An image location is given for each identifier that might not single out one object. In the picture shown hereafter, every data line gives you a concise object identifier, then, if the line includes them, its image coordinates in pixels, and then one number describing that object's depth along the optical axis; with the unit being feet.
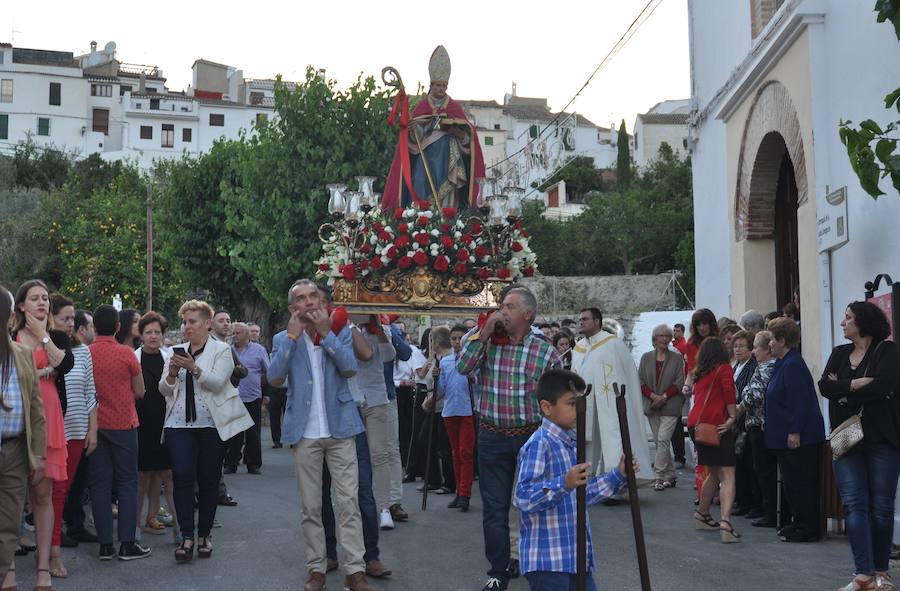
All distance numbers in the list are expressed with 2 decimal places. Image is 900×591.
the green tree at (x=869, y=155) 24.11
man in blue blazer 24.30
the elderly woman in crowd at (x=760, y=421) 32.56
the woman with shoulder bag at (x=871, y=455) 23.91
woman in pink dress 23.53
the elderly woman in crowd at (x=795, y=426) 30.66
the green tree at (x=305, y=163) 88.22
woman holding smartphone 27.27
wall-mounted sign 36.32
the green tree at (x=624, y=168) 212.23
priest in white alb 35.40
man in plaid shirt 24.20
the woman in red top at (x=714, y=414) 31.86
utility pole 136.67
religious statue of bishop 36.76
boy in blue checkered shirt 16.65
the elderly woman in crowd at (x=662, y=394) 42.42
